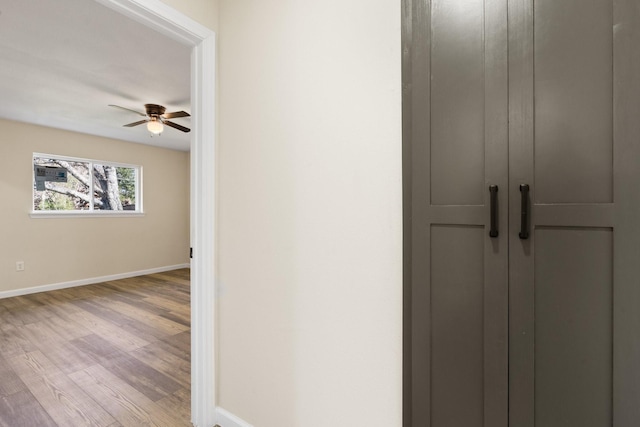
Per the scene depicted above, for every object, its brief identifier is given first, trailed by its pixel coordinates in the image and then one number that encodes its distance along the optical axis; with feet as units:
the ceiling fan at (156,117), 10.77
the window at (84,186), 14.37
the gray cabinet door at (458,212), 2.93
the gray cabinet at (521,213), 2.49
